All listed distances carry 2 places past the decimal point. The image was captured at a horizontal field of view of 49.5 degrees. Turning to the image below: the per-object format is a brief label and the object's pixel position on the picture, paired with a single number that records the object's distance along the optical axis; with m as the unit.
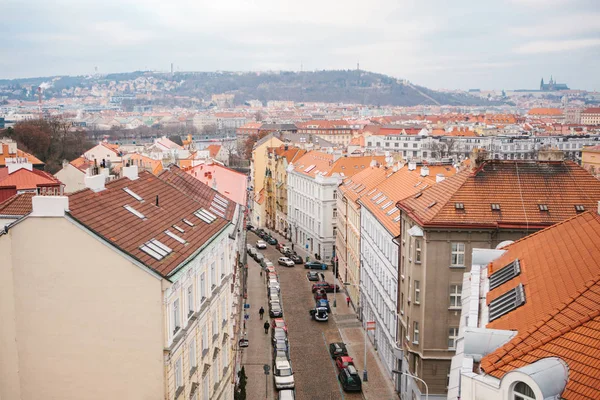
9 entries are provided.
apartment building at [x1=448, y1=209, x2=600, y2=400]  12.34
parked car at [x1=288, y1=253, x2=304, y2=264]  74.62
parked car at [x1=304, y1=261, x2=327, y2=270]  71.62
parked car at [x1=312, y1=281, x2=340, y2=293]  61.21
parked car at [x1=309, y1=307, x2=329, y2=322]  53.31
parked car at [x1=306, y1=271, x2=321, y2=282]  66.50
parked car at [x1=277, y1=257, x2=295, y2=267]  72.55
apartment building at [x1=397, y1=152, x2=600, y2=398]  32.75
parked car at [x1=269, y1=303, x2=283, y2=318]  53.88
